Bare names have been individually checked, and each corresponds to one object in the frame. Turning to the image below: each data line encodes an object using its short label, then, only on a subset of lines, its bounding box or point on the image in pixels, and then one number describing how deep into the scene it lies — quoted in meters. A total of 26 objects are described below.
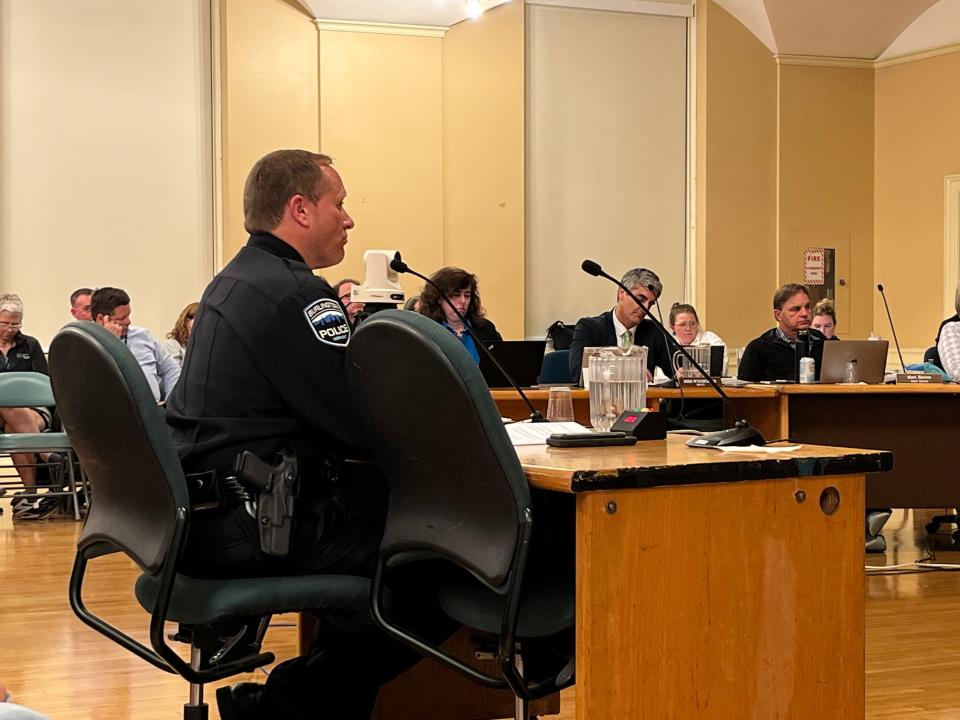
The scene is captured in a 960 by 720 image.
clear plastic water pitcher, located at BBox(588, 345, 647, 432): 2.46
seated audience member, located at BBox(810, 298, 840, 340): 7.34
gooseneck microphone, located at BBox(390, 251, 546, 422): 2.54
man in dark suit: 5.48
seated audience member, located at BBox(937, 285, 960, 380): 5.73
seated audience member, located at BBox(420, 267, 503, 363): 5.32
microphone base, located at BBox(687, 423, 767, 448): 2.15
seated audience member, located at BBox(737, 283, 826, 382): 5.86
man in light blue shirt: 6.32
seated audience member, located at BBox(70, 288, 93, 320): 7.42
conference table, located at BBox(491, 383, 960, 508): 4.85
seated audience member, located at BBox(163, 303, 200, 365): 6.49
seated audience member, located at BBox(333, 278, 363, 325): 6.52
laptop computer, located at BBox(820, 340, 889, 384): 5.19
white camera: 6.00
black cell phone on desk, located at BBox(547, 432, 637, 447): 2.14
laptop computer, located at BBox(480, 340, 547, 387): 4.82
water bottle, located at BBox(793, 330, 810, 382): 5.50
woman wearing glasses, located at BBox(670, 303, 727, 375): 7.35
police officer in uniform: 2.09
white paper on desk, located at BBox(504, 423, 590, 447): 2.26
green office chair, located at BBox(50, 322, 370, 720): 1.96
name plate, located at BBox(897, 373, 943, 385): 5.21
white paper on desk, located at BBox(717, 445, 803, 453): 2.08
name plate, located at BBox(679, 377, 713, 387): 5.07
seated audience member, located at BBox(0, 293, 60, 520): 6.73
